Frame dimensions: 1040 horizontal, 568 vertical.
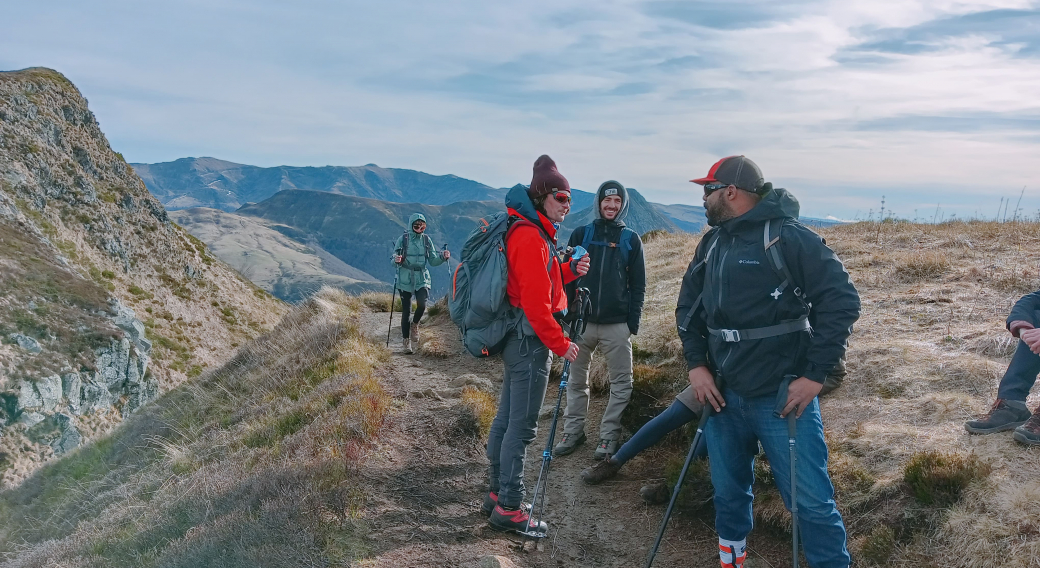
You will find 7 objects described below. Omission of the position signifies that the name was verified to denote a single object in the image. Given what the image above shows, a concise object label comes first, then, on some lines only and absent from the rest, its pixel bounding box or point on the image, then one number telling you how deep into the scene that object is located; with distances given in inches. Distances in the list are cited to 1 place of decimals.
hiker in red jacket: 163.8
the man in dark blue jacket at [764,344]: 119.8
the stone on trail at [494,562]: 156.3
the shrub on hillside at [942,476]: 146.9
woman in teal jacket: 429.7
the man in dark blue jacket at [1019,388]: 156.8
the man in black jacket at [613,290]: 231.1
